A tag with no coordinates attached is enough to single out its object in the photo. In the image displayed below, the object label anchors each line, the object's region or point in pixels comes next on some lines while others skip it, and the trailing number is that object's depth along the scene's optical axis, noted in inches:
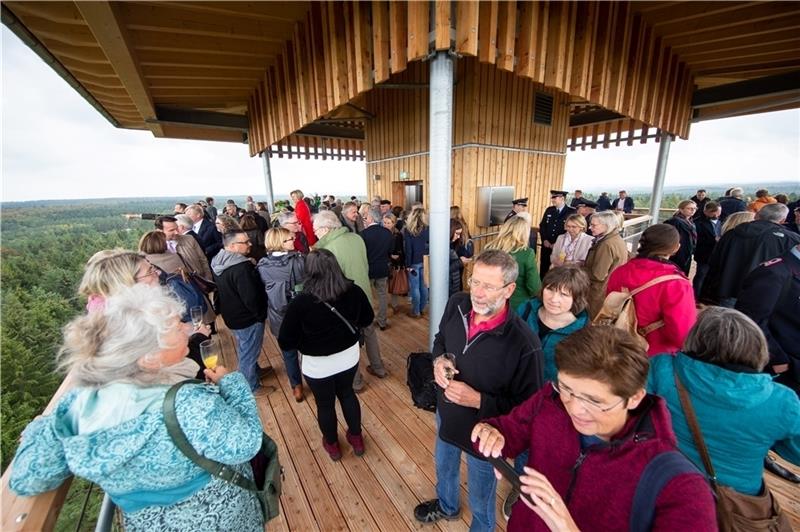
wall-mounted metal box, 272.5
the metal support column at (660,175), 283.4
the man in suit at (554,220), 232.8
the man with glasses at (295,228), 169.5
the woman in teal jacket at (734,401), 49.1
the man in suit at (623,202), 418.9
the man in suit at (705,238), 219.5
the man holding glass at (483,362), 61.5
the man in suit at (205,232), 199.8
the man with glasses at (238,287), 116.4
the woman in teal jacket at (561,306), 76.6
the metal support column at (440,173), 110.9
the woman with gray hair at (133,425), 37.9
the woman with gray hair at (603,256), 133.8
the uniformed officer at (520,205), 220.2
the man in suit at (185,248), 150.2
